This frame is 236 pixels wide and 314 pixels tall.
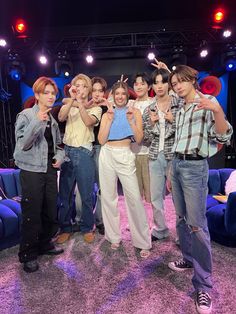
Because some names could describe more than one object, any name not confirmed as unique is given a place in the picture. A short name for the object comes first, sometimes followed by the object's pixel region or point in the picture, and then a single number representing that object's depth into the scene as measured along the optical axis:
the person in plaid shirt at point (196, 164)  1.98
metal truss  6.12
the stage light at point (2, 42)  6.12
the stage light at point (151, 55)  6.24
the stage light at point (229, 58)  6.06
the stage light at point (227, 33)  5.85
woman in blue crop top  2.77
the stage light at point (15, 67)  6.44
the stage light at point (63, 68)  6.54
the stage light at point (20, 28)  5.95
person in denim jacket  2.47
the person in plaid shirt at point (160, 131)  2.75
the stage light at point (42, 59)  6.34
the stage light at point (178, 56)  6.21
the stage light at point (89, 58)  6.40
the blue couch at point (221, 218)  2.74
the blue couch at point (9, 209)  2.93
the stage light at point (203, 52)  6.21
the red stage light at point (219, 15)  5.72
